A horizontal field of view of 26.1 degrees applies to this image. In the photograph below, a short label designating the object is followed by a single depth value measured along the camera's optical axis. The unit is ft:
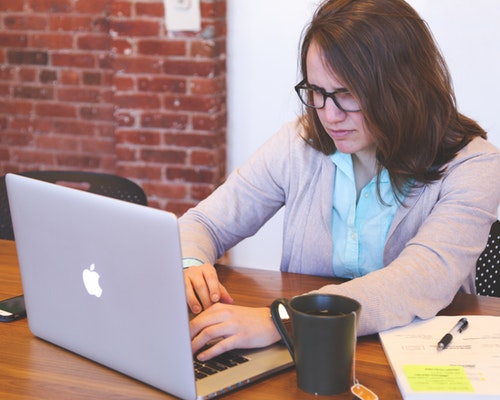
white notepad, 5.12
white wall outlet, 10.60
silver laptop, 5.01
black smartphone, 6.02
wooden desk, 5.22
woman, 5.95
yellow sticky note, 5.13
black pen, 5.53
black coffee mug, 5.07
